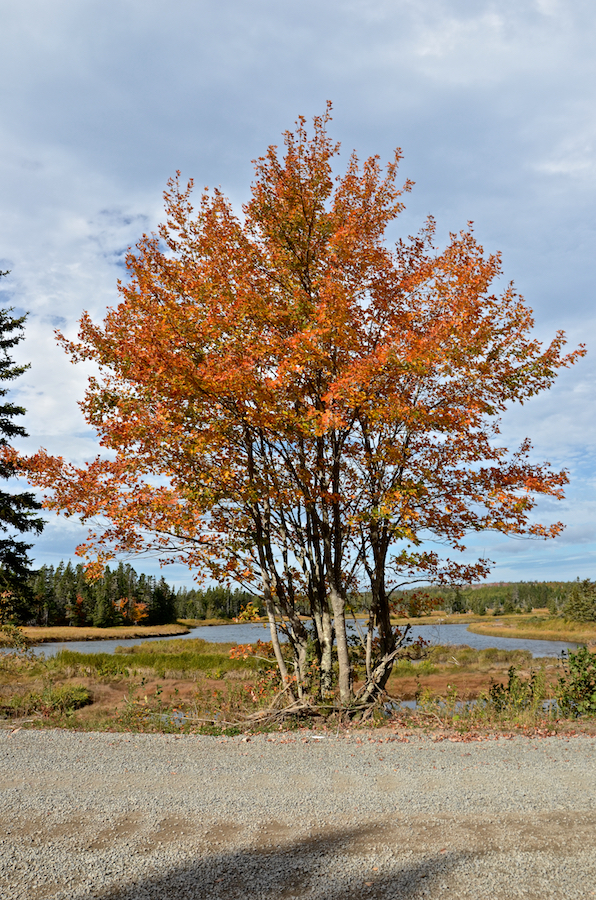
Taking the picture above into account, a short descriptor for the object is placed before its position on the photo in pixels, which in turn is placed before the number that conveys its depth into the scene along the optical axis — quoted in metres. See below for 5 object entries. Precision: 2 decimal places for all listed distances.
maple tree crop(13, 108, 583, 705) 8.36
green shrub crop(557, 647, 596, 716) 9.55
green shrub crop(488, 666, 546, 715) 9.42
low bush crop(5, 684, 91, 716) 10.66
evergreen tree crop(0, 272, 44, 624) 19.89
